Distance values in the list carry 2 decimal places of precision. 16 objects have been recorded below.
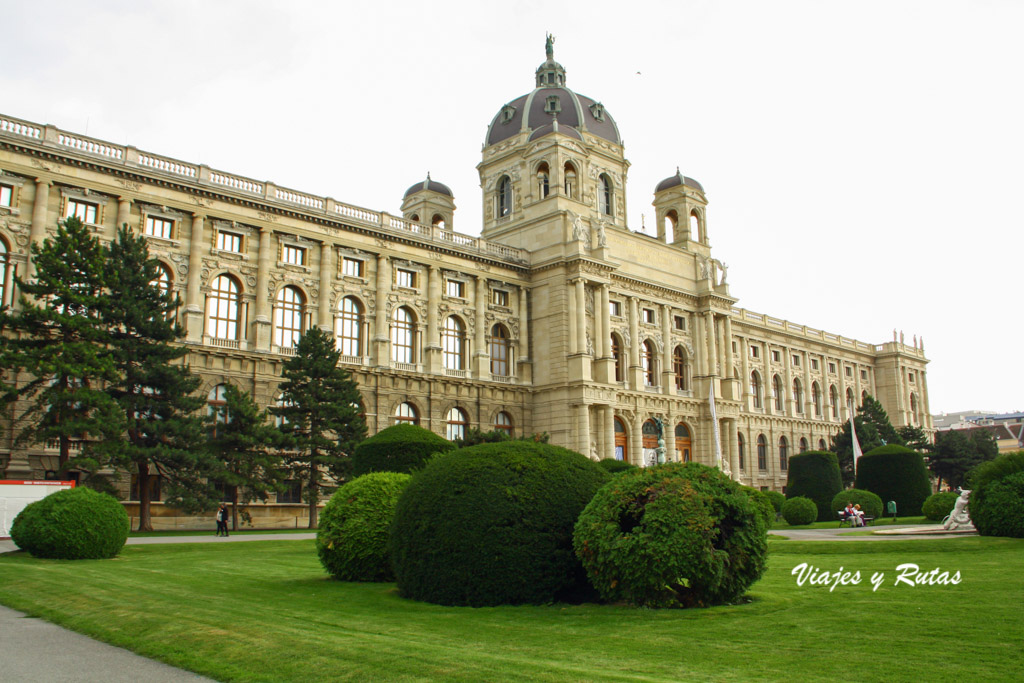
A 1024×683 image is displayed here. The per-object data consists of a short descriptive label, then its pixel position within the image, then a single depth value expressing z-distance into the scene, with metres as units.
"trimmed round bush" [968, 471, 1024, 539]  21.23
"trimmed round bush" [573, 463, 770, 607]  12.38
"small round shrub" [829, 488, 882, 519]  39.09
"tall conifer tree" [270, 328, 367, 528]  37.56
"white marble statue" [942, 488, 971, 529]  25.66
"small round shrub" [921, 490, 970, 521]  33.31
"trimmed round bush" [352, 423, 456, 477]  23.30
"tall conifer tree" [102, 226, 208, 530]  32.10
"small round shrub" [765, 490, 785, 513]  42.85
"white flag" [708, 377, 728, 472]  58.52
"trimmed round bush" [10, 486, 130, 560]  20.31
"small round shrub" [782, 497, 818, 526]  39.97
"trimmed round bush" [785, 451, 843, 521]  45.44
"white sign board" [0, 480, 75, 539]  27.03
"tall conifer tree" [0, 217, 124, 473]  29.95
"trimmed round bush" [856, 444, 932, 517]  41.53
